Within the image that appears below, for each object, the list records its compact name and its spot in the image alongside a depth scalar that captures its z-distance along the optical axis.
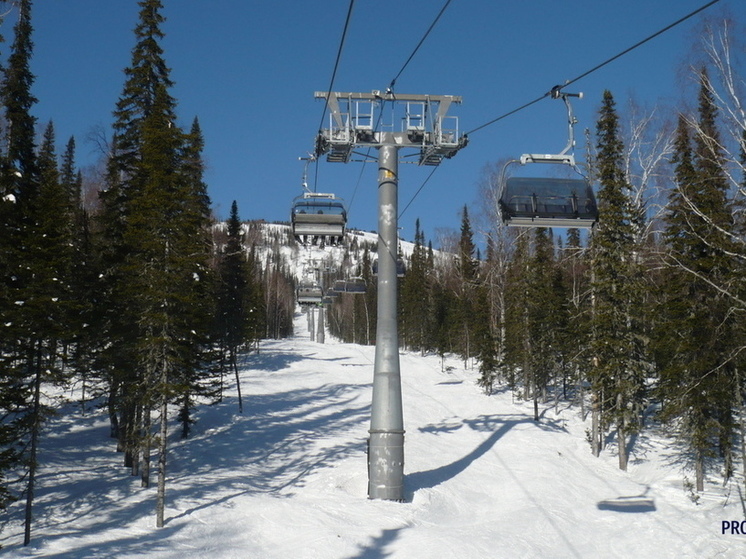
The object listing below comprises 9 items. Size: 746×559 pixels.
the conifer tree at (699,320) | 23.55
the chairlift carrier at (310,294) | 50.06
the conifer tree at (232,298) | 35.44
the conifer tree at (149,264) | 18.44
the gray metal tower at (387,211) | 15.72
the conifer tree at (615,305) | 26.94
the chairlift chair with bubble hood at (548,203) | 13.08
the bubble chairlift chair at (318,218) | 19.55
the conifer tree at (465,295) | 55.38
